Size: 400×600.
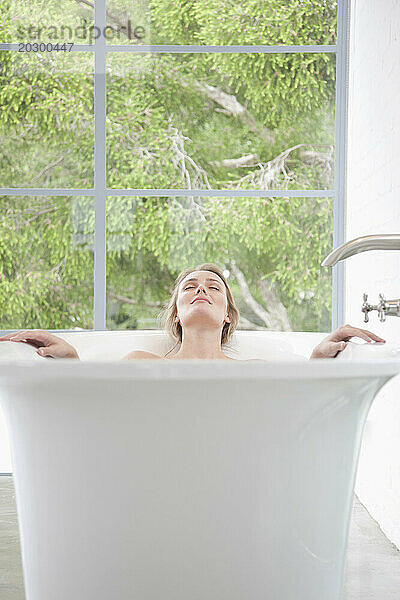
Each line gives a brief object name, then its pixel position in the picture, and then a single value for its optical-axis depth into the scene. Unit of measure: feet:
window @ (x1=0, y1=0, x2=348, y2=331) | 11.05
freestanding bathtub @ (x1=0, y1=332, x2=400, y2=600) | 4.14
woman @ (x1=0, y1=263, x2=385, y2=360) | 7.47
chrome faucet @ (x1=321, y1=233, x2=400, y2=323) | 5.72
